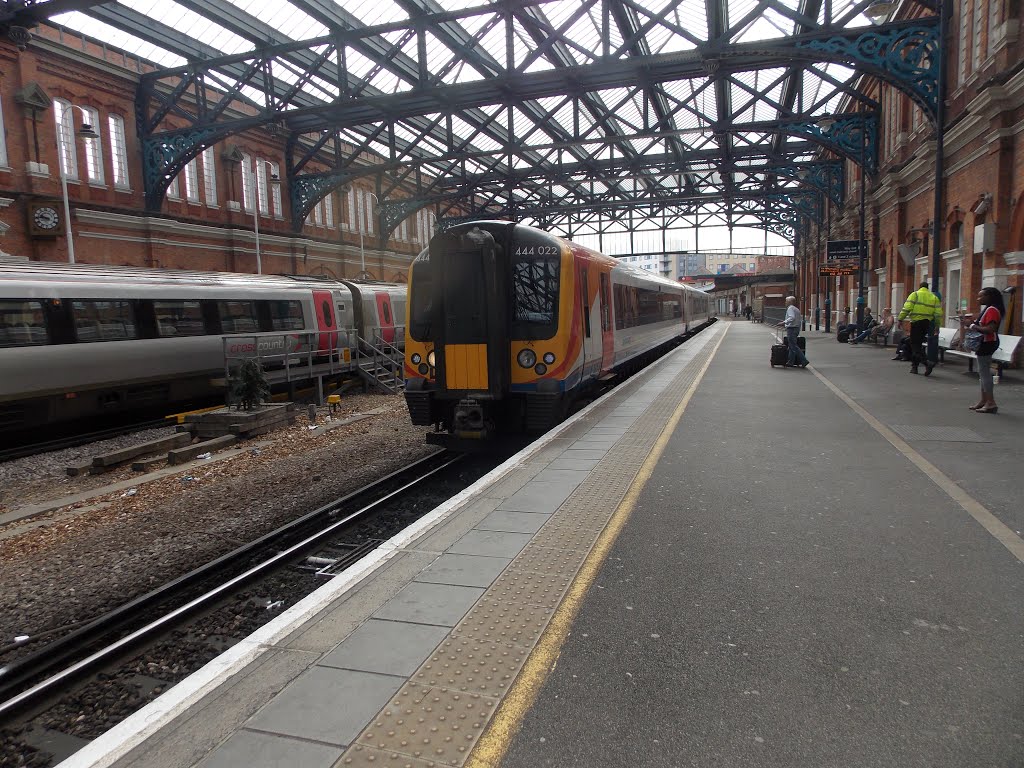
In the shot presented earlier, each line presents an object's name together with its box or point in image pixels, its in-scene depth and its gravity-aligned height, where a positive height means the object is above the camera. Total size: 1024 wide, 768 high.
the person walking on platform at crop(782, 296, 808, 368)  14.50 -0.49
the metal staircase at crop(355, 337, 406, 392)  16.41 -0.98
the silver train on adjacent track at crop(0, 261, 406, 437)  10.12 +0.07
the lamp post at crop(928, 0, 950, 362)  14.82 +3.72
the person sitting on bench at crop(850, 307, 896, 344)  20.77 -0.68
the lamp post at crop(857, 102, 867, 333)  21.25 +1.93
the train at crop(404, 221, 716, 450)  7.92 -0.12
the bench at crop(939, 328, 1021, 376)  10.77 -0.77
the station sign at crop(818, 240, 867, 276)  22.75 +1.86
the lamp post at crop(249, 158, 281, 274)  25.02 +5.91
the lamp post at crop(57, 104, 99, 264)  16.16 +5.48
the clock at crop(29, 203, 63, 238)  18.48 +3.39
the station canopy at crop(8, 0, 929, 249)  15.47 +6.76
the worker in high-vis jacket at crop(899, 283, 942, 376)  12.09 -0.17
